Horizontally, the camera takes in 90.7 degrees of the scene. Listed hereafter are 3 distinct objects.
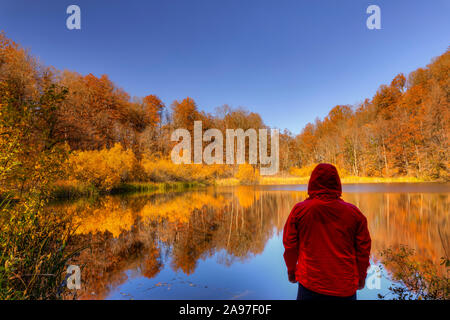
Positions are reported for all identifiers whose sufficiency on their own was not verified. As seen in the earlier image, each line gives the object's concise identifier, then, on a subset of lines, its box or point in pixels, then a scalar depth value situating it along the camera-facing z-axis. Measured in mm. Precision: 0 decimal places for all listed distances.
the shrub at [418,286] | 2925
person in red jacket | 1640
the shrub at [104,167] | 16828
